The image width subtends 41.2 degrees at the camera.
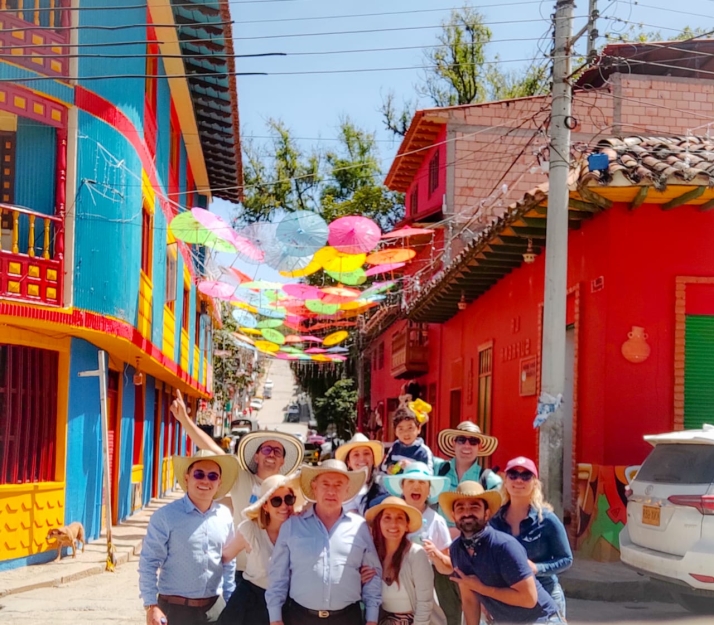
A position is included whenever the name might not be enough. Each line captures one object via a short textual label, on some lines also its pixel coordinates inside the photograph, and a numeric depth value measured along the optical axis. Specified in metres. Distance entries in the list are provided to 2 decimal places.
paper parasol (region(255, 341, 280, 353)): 27.84
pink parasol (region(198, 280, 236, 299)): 19.14
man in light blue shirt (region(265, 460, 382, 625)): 4.92
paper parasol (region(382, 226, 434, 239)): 15.77
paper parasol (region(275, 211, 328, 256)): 14.41
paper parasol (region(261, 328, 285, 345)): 25.25
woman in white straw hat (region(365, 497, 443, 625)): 5.13
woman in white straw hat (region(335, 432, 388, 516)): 6.32
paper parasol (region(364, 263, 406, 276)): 17.14
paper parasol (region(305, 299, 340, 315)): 20.28
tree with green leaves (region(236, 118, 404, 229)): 41.41
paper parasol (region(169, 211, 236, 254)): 14.41
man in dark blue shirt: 4.62
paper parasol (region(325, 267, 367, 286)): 17.03
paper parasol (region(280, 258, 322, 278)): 15.52
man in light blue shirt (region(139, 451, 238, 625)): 5.07
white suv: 7.72
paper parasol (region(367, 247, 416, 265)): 16.27
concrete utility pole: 10.65
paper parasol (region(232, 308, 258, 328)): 24.48
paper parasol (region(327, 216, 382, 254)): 14.63
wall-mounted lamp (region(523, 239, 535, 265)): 13.77
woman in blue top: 5.06
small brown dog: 11.98
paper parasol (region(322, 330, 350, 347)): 24.39
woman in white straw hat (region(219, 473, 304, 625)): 5.38
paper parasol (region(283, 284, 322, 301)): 18.42
